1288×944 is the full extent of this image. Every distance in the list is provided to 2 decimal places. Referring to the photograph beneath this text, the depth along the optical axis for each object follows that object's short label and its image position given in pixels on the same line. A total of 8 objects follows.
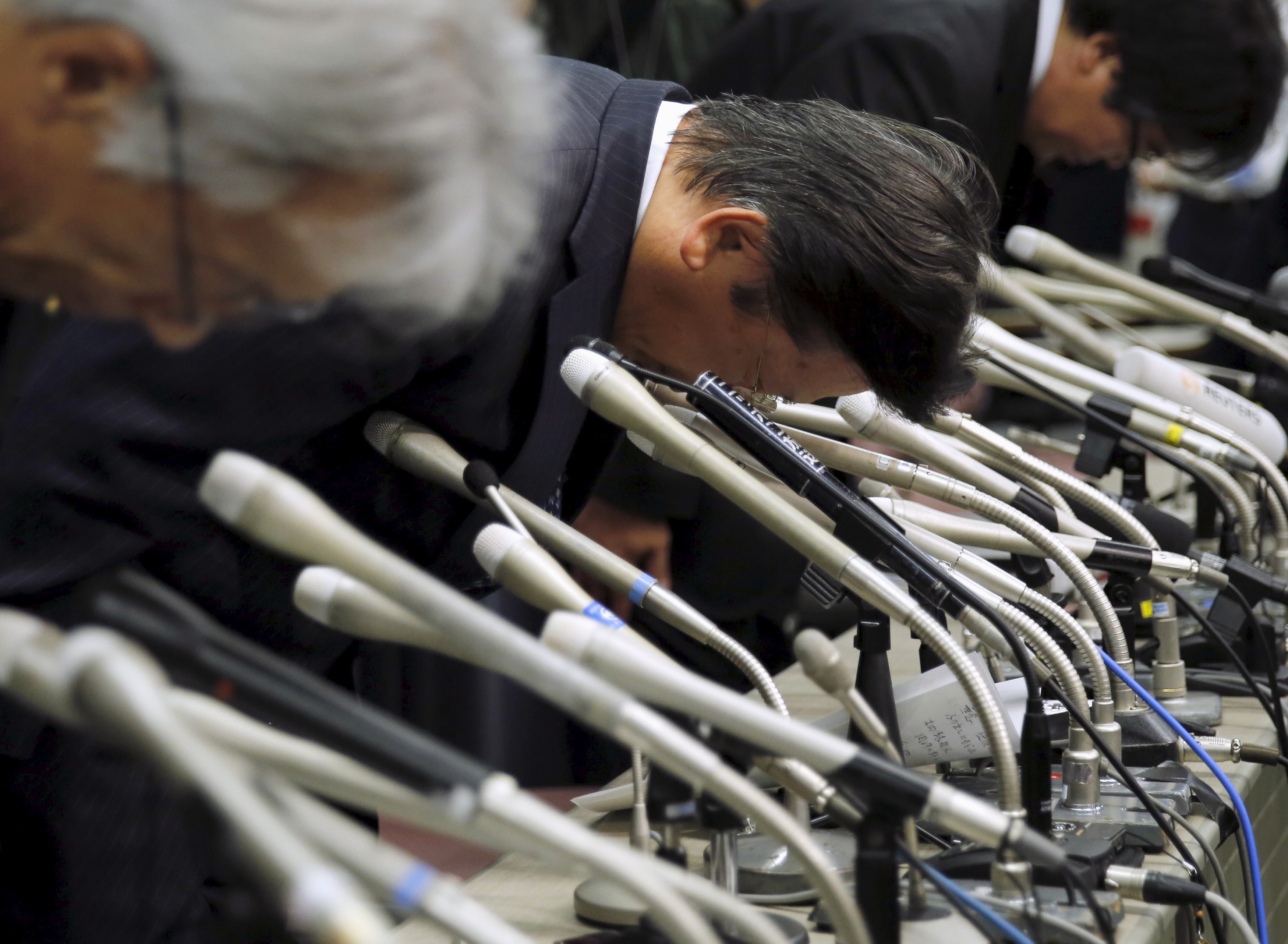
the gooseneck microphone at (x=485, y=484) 1.94
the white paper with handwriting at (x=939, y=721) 2.06
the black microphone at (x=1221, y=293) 2.73
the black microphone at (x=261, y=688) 1.62
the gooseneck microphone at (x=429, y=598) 1.66
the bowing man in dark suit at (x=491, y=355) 1.96
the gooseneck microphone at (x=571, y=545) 1.96
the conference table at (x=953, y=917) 1.92
